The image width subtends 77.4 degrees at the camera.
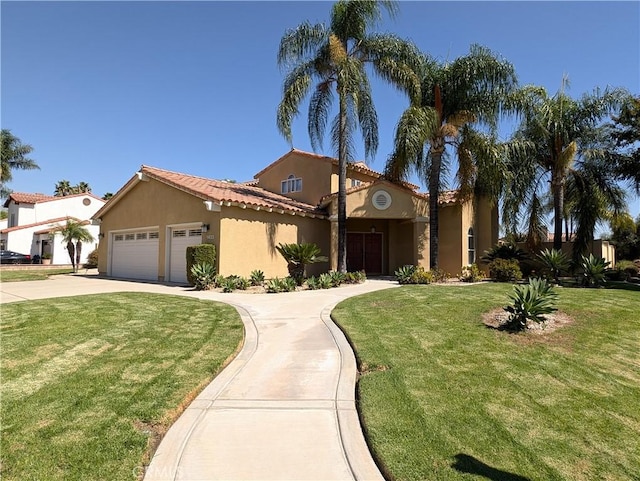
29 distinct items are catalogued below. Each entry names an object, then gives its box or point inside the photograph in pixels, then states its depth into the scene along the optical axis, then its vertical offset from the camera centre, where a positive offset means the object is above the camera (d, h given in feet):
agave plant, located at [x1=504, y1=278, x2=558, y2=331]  24.91 -3.20
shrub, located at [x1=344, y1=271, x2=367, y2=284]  53.52 -3.10
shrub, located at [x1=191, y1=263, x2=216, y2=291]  47.65 -2.81
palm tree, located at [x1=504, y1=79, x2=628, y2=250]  54.60 +16.59
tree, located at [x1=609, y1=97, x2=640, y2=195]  50.35 +15.43
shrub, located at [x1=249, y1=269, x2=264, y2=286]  50.39 -3.05
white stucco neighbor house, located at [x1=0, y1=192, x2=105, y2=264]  120.47 +10.46
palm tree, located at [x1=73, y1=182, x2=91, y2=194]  187.11 +30.83
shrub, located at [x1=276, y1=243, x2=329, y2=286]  50.98 -0.33
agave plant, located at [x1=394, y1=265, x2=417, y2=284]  52.42 -2.47
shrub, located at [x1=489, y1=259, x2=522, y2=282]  51.62 -1.85
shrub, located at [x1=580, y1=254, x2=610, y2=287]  44.42 -1.71
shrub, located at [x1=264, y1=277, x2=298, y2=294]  45.29 -3.63
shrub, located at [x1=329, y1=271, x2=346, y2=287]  50.88 -3.02
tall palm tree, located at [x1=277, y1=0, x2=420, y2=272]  53.47 +25.69
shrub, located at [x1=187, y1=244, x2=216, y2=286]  49.67 -0.21
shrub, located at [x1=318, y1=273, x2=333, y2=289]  48.96 -3.37
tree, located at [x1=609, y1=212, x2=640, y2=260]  111.75 +3.58
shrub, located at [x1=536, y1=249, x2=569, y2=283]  48.57 -0.61
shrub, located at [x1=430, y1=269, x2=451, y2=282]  53.78 -2.63
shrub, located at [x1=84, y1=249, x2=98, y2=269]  98.05 -1.91
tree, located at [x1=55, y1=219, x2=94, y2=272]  88.38 +4.02
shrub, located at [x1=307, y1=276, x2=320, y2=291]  48.67 -3.62
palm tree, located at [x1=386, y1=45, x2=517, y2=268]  51.80 +18.66
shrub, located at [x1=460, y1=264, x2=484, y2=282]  54.39 -2.70
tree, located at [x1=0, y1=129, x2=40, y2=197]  128.98 +31.24
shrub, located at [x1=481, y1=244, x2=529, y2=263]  56.39 +0.49
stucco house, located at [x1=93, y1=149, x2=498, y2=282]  54.24 +5.04
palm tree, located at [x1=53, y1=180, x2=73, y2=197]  187.52 +29.73
